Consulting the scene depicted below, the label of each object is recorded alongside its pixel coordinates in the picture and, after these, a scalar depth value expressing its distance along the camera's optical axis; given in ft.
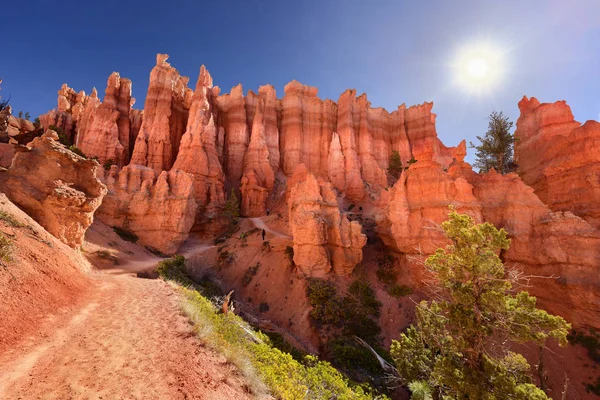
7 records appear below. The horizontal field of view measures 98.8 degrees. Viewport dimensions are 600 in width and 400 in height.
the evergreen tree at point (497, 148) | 83.36
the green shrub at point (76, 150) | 101.53
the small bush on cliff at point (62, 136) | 128.26
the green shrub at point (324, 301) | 56.49
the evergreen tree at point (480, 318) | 23.17
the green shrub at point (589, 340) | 43.11
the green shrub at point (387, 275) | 66.54
